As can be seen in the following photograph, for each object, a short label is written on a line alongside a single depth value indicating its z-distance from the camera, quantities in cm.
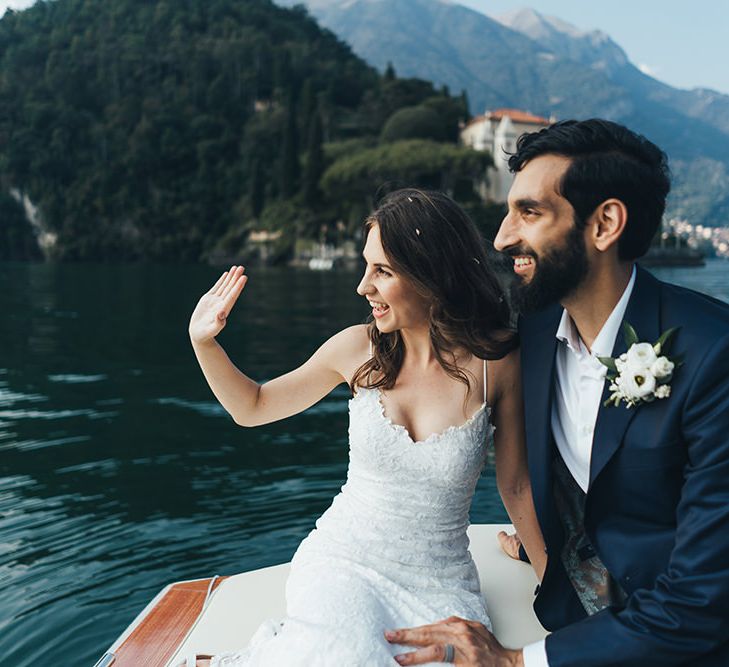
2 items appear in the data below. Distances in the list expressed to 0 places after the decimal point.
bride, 205
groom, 154
